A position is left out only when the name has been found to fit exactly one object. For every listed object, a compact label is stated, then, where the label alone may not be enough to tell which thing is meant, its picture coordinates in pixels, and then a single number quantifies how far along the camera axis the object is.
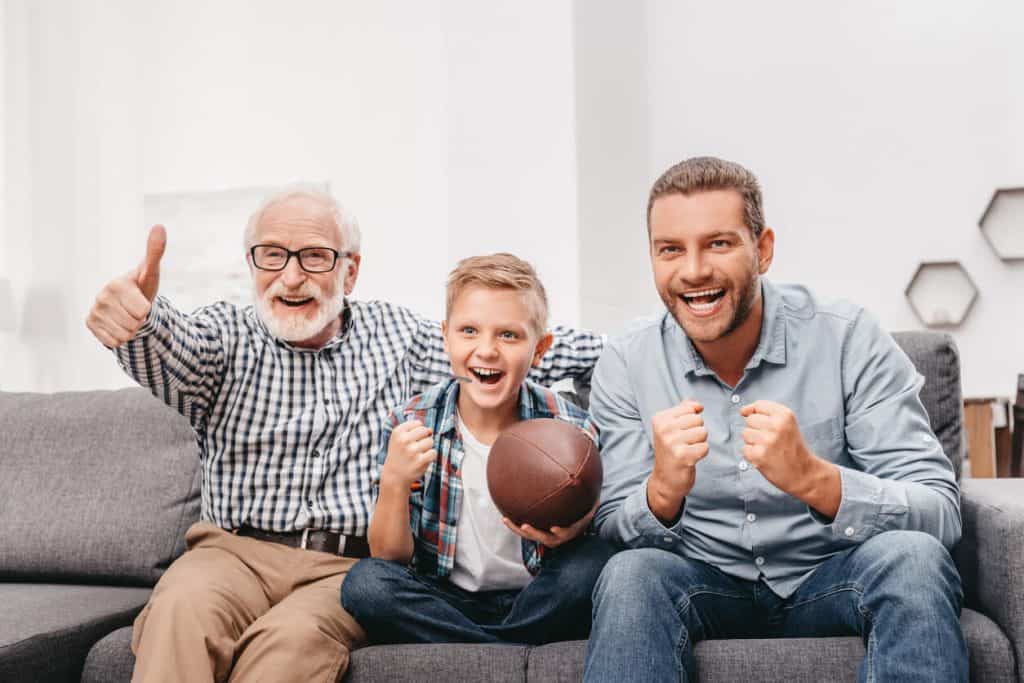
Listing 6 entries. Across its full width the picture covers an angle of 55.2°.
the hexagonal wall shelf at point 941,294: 4.82
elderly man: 1.87
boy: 1.77
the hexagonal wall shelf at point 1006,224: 4.74
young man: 1.53
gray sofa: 1.59
